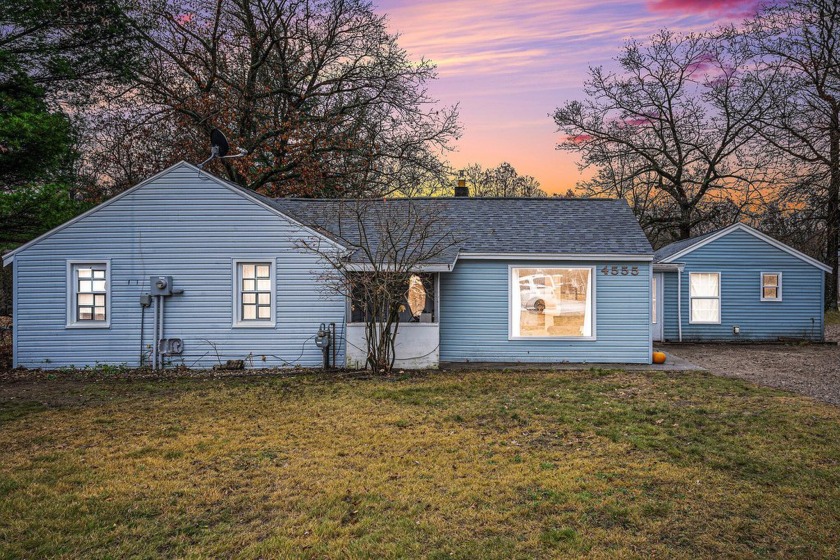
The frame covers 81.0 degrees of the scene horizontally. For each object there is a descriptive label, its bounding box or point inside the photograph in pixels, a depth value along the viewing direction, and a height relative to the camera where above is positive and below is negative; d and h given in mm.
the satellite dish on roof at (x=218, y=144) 12875 +3803
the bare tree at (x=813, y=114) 14164 +5427
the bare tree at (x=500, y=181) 40812 +8974
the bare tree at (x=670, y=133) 25766 +8674
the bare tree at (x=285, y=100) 20188 +8148
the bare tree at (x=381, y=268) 10718 +462
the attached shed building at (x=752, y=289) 17609 +39
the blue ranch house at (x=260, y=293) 11586 -113
